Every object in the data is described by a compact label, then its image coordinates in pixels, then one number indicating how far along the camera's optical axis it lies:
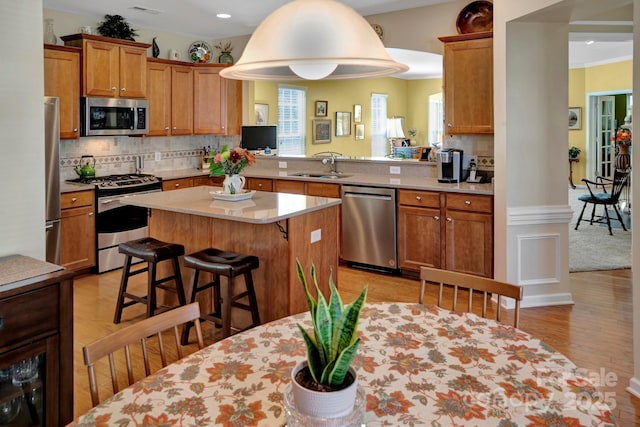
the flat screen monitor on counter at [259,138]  6.76
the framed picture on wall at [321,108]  10.16
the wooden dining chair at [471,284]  1.86
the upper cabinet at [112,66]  5.16
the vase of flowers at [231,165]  3.77
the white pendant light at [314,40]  1.59
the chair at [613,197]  6.89
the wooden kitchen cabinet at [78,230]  4.83
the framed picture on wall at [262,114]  8.62
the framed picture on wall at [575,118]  11.46
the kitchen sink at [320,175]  5.78
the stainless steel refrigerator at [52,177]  4.48
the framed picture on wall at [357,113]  11.25
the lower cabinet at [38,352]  1.87
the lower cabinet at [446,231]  4.48
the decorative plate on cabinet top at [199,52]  6.60
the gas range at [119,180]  5.22
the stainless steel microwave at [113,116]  5.25
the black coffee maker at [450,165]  4.95
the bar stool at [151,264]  3.53
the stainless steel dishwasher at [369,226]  5.03
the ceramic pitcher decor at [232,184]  3.86
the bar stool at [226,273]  3.16
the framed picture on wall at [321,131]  10.14
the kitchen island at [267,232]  3.38
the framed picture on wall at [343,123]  10.76
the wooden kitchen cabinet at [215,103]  6.47
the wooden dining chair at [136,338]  1.42
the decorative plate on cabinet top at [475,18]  4.81
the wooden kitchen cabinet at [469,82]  4.59
